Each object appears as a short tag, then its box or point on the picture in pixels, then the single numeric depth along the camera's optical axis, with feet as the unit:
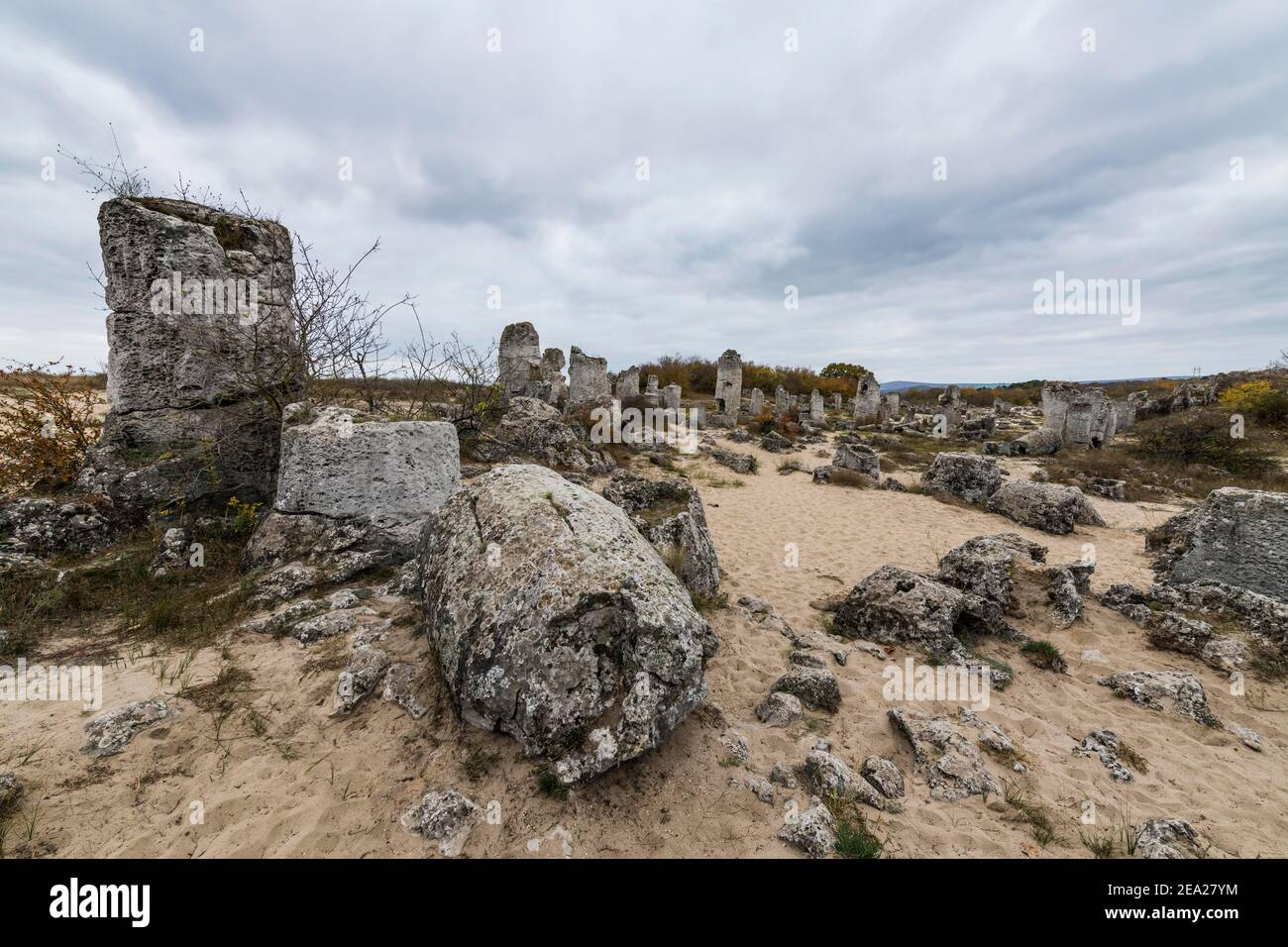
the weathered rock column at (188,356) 19.38
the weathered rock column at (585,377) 61.31
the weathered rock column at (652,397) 76.84
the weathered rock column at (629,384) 83.41
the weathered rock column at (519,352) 53.42
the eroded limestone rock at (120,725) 9.53
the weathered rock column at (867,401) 92.38
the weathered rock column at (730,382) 82.17
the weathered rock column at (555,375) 58.22
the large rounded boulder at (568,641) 9.04
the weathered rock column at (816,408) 84.33
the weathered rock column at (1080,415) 62.08
